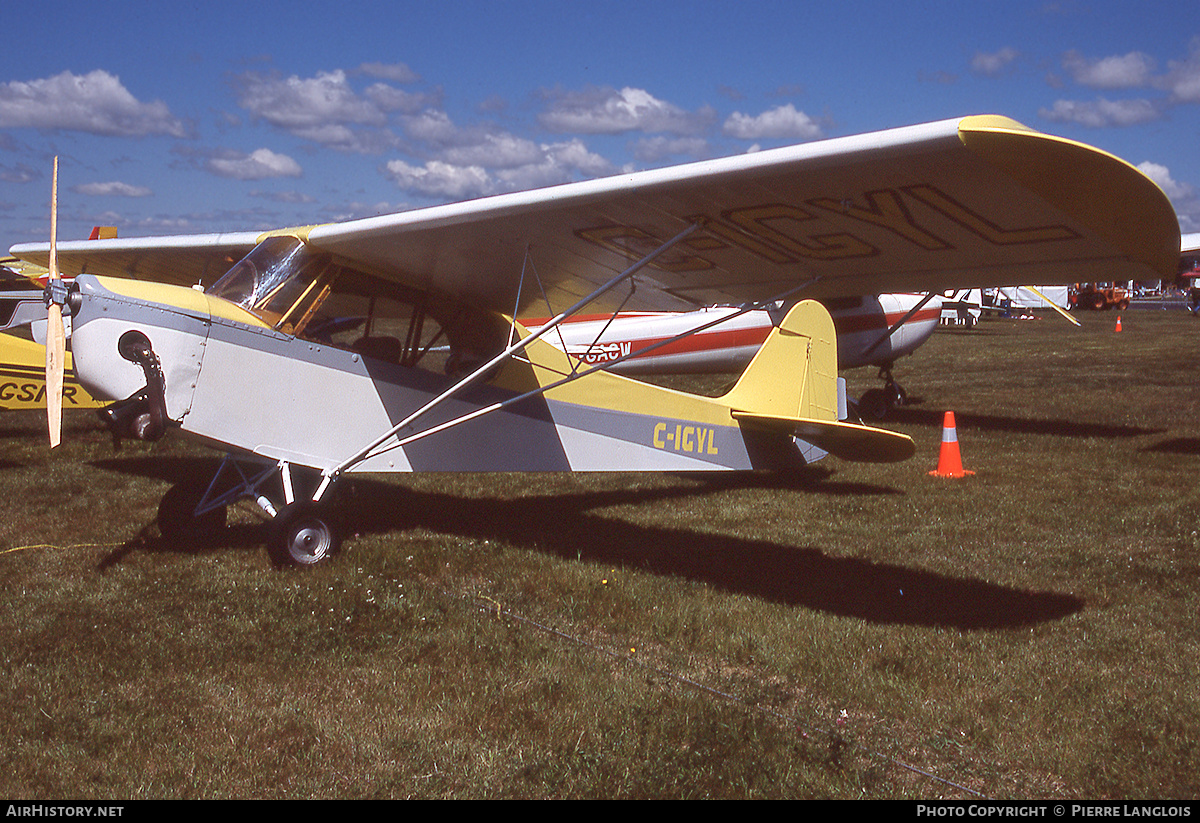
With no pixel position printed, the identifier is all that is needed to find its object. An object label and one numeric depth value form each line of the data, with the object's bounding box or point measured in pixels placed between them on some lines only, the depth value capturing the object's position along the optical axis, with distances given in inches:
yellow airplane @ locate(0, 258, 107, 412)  389.7
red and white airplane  486.6
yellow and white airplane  144.5
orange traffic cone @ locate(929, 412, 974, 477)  346.6
